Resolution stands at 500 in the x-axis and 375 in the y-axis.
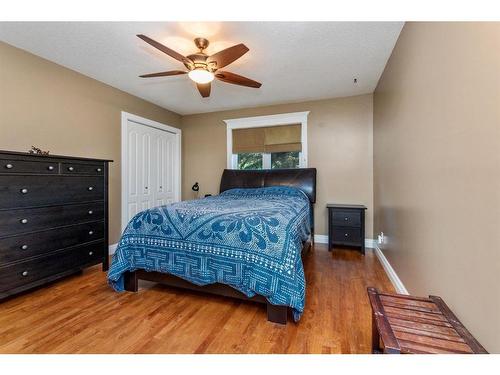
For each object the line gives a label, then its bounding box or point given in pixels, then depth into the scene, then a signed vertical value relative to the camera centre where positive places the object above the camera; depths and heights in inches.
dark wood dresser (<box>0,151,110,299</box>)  75.1 -10.3
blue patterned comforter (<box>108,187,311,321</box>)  65.1 -18.4
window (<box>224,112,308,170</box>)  161.0 +34.7
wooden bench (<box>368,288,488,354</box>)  35.9 -24.5
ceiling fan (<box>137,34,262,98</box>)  77.3 +46.2
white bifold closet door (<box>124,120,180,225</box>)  147.9 +16.0
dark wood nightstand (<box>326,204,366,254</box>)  133.0 -21.2
